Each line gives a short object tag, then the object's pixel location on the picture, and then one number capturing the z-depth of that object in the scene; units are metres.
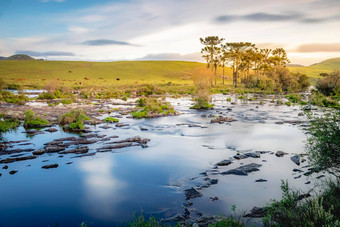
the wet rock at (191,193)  11.57
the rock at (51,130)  23.70
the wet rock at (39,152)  17.61
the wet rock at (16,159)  16.05
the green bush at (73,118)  27.20
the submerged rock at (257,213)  9.77
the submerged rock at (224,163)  15.77
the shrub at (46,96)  51.88
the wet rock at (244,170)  14.23
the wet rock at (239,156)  16.96
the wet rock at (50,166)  15.45
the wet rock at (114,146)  18.83
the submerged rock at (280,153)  17.52
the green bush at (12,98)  43.88
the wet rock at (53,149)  18.27
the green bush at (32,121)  25.94
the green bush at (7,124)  23.71
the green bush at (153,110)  33.27
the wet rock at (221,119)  29.98
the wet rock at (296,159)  15.81
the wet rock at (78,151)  18.08
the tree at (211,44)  87.25
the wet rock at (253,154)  17.30
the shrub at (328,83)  46.94
